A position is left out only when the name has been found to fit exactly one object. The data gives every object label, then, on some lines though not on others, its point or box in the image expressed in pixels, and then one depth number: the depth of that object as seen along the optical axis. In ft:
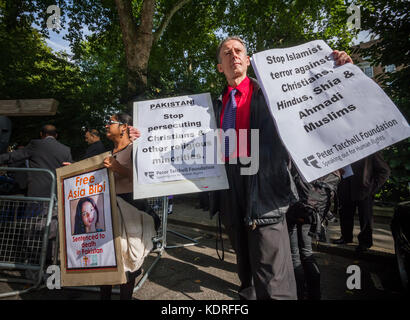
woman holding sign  6.48
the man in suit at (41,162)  10.25
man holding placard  4.90
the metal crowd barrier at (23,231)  10.00
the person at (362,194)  11.66
